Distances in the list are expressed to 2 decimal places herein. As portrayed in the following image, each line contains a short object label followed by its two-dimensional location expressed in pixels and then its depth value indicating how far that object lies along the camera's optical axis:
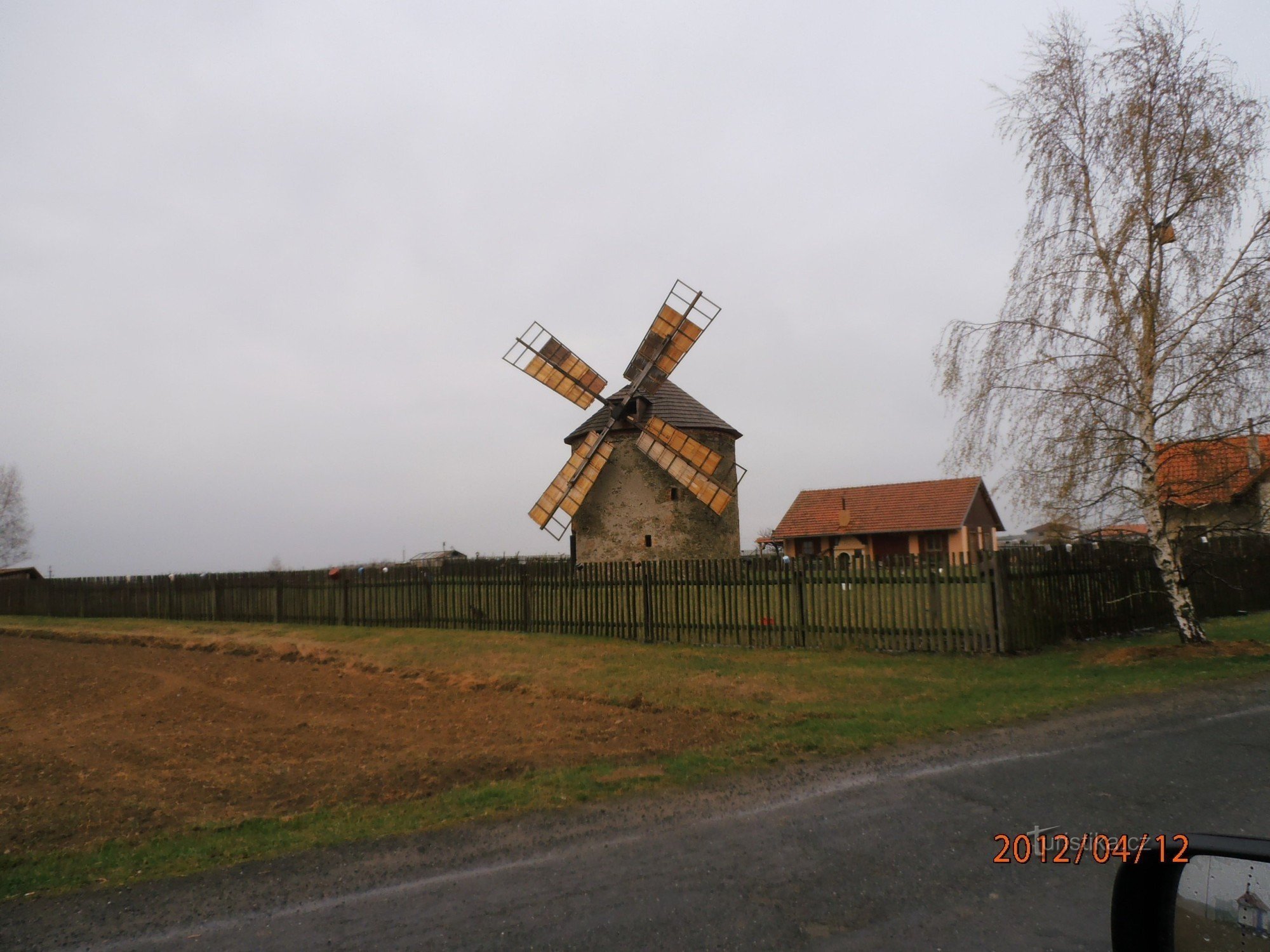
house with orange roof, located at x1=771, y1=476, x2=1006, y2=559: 42.97
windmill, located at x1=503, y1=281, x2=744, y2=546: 22.81
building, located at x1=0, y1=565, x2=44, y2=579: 49.22
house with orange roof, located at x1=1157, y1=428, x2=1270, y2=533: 13.02
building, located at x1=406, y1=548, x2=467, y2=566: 56.16
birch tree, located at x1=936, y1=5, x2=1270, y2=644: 12.89
